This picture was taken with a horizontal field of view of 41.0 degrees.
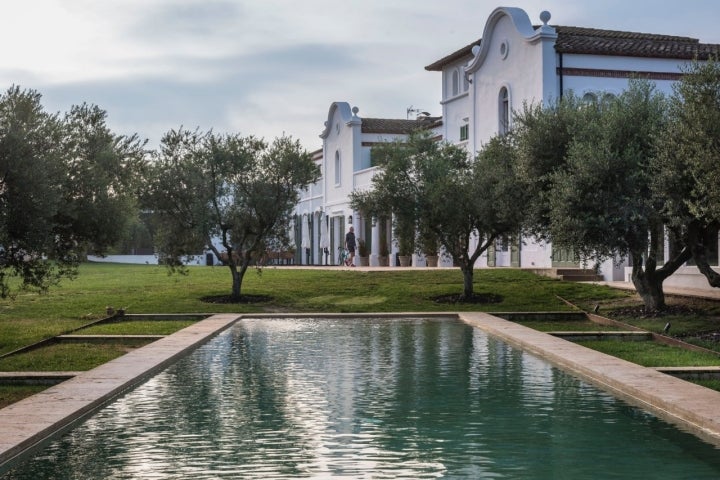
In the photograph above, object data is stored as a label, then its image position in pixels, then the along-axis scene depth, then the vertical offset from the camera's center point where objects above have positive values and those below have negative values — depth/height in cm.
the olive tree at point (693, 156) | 1478 +174
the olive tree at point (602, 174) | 1805 +169
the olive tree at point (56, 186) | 1410 +133
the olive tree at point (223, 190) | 2488 +194
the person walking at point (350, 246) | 4222 +75
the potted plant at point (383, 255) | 4388 +36
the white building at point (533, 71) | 3073 +648
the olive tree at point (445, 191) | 2359 +187
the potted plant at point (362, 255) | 4553 +37
